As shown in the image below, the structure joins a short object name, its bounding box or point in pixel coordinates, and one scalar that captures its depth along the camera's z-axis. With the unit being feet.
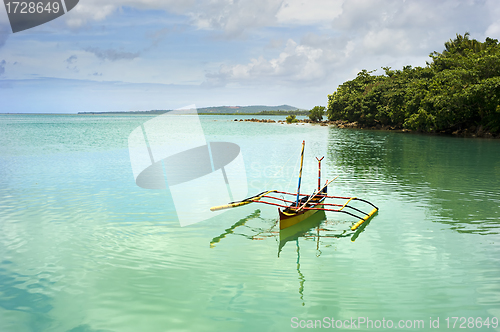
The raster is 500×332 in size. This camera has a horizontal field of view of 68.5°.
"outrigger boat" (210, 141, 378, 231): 37.14
